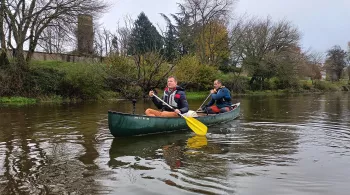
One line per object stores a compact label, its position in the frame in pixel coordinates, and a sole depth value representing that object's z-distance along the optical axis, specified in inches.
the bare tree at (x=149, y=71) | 882.2
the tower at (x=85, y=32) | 856.3
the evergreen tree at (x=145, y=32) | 1541.8
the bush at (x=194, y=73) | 1069.1
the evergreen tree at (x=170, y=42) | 1616.6
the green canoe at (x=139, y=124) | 285.4
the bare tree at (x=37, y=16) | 793.6
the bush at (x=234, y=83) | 1370.6
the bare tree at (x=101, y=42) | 1535.4
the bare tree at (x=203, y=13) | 1289.4
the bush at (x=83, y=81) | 836.0
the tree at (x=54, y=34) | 818.8
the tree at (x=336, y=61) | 2335.1
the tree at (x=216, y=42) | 1365.7
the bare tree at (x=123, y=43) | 918.4
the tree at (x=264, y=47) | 1414.9
